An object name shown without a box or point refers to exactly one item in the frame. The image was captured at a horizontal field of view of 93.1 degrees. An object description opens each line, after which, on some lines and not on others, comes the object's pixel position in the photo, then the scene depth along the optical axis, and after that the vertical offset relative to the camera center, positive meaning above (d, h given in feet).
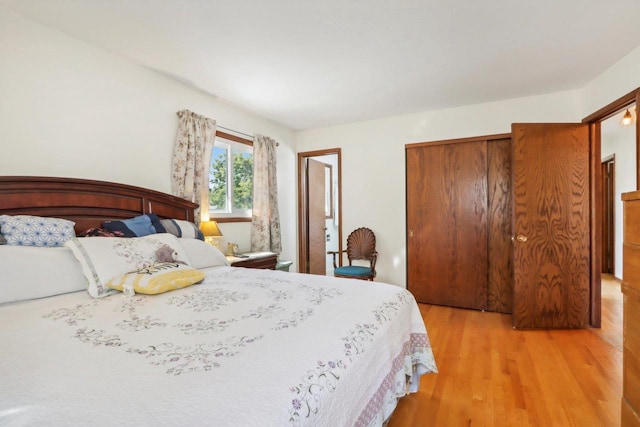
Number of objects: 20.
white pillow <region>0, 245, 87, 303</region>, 4.84 -1.02
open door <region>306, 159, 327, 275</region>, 16.17 -0.43
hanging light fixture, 9.75 +2.83
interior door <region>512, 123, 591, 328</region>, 9.87 -0.65
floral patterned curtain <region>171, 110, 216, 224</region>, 9.79 +1.73
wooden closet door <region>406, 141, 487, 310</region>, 12.13 -0.67
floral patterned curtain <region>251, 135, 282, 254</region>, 12.78 +0.48
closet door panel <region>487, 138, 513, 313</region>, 11.80 -0.79
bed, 2.33 -1.47
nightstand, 10.12 -1.76
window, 11.72 +1.35
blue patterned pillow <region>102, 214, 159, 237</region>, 7.14 -0.34
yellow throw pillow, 5.40 -1.26
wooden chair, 12.91 -1.89
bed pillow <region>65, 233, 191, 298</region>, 5.46 -0.86
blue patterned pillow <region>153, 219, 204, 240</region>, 8.14 -0.46
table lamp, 10.05 -0.63
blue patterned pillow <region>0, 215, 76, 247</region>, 5.63 -0.33
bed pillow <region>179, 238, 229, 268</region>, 7.66 -1.12
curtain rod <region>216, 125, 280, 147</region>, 11.66 +3.19
